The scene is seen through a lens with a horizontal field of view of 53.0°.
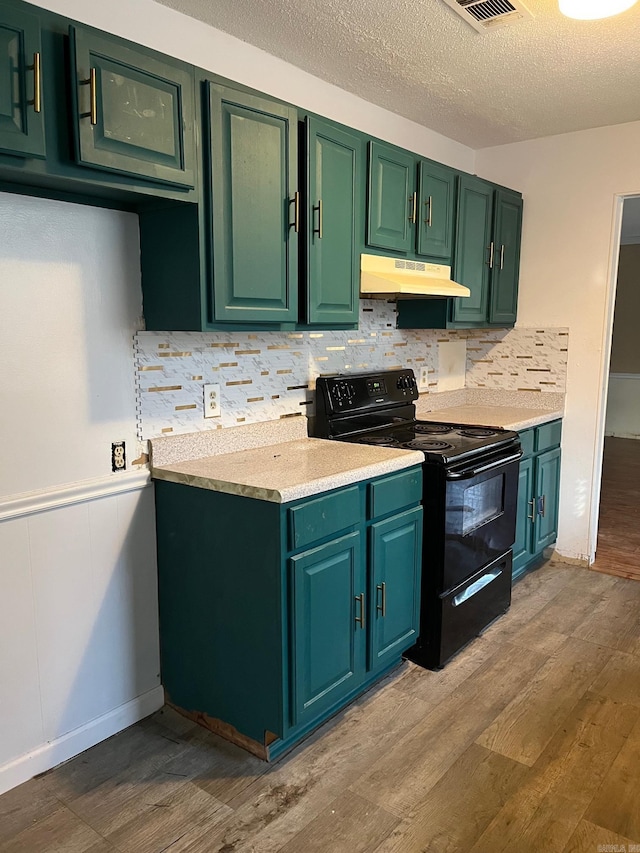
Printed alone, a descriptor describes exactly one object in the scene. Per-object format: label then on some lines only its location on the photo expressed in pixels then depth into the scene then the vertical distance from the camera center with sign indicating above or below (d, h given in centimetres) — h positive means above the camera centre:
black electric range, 261 -70
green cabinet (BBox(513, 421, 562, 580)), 347 -92
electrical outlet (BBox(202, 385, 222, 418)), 248 -28
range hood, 270 +23
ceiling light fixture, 195 +99
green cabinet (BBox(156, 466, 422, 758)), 202 -92
